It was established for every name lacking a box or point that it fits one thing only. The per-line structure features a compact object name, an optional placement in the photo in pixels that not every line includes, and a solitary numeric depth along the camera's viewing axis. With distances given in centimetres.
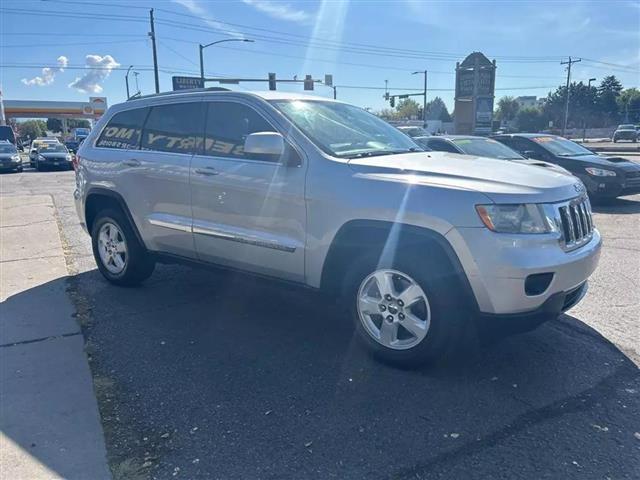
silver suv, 312
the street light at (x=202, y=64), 3375
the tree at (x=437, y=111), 12259
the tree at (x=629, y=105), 9031
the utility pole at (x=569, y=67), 6944
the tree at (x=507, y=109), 10831
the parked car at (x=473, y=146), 923
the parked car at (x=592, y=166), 1005
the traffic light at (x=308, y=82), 3625
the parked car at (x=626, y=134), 5131
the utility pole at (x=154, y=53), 3234
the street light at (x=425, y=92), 6147
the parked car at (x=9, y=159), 2402
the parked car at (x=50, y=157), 2552
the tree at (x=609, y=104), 9381
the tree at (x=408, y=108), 12862
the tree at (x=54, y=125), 11981
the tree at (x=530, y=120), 9025
